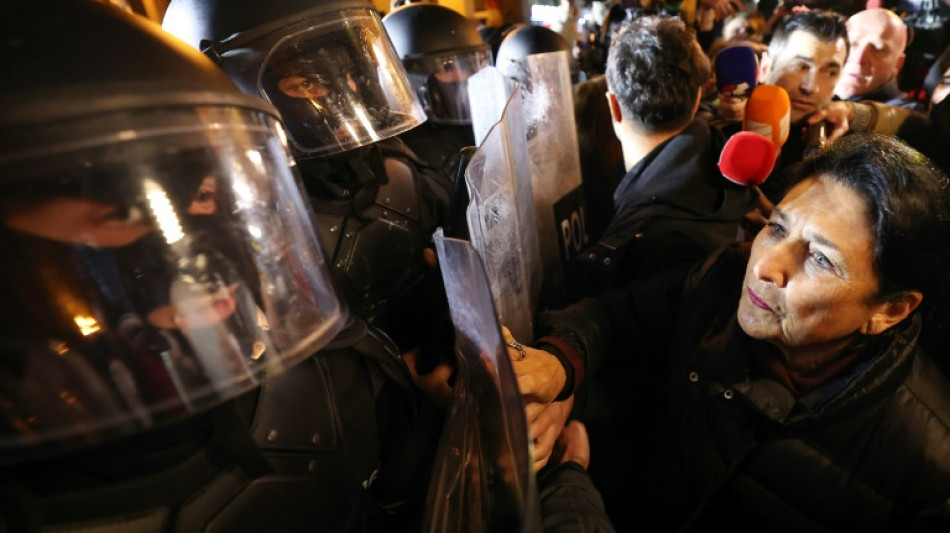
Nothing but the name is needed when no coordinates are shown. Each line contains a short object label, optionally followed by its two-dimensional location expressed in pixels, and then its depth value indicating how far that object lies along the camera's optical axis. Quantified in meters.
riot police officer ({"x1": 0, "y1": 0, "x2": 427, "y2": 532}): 0.44
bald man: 2.03
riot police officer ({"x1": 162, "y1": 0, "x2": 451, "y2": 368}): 1.08
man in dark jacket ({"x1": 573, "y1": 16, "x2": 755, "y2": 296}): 1.17
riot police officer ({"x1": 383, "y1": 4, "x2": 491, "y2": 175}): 2.03
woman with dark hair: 0.73
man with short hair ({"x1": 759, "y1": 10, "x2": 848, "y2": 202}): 1.58
